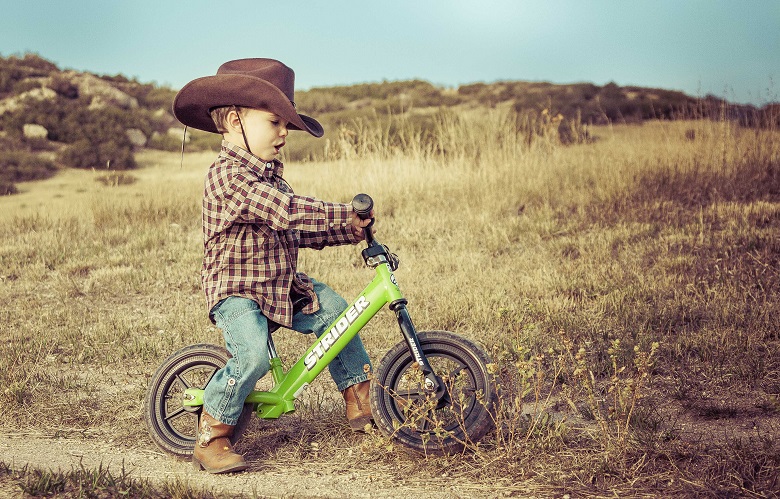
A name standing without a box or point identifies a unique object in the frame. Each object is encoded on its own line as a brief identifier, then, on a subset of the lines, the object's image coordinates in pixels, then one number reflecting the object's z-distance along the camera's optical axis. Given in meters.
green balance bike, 3.54
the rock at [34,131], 22.66
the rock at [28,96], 25.41
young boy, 3.52
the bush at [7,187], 15.63
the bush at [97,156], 20.08
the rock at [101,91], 29.86
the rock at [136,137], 23.91
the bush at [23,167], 17.66
